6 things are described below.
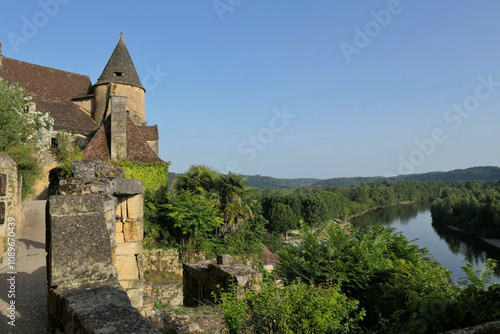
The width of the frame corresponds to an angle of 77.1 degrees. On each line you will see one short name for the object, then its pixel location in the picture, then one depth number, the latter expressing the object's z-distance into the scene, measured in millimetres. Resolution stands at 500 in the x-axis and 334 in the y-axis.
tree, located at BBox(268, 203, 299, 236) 52750
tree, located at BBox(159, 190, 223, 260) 12281
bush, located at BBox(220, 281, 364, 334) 4230
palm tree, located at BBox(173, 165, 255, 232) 13984
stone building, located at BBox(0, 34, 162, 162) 21094
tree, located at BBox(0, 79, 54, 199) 13828
